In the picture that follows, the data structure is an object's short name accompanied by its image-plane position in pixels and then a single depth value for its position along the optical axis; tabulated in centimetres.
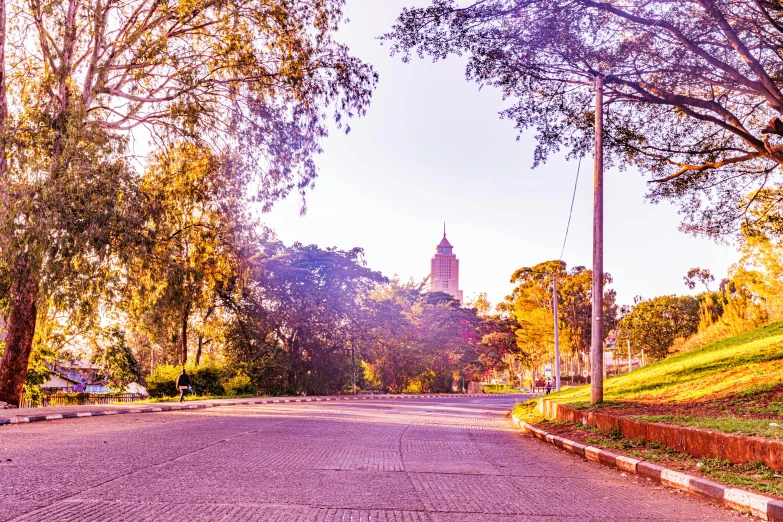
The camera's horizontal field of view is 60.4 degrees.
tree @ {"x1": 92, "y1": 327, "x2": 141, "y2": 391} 3161
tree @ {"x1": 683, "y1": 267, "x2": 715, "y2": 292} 6425
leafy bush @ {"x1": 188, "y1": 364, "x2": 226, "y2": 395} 3603
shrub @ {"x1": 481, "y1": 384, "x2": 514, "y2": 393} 7514
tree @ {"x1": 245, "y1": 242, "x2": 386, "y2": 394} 4081
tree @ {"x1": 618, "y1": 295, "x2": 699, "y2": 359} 5734
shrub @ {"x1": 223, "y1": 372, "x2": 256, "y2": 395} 3631
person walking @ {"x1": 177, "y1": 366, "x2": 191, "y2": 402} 2709
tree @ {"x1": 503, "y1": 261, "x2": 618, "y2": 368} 5662
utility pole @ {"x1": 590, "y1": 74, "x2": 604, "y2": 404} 1580
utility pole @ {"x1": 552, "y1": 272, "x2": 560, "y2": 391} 3525
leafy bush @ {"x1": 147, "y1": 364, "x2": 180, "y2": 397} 3381
